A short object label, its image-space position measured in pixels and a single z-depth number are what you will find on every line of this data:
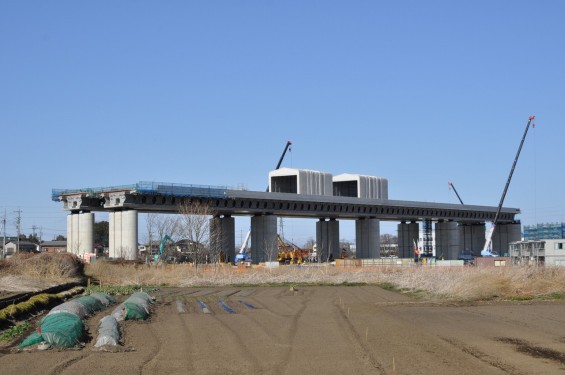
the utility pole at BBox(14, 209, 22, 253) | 136.80
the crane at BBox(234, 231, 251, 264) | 121.93
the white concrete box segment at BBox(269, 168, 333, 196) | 106.19
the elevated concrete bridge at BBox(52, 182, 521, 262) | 85.44
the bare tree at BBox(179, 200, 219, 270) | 85.29
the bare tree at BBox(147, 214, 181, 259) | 99.31
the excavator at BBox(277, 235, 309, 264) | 121.13
